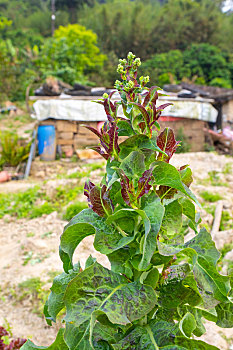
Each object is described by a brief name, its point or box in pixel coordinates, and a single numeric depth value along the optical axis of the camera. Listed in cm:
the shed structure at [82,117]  950
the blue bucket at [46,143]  947
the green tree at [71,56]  1536
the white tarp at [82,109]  947
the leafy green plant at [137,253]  81
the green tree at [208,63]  1973
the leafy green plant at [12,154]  864
